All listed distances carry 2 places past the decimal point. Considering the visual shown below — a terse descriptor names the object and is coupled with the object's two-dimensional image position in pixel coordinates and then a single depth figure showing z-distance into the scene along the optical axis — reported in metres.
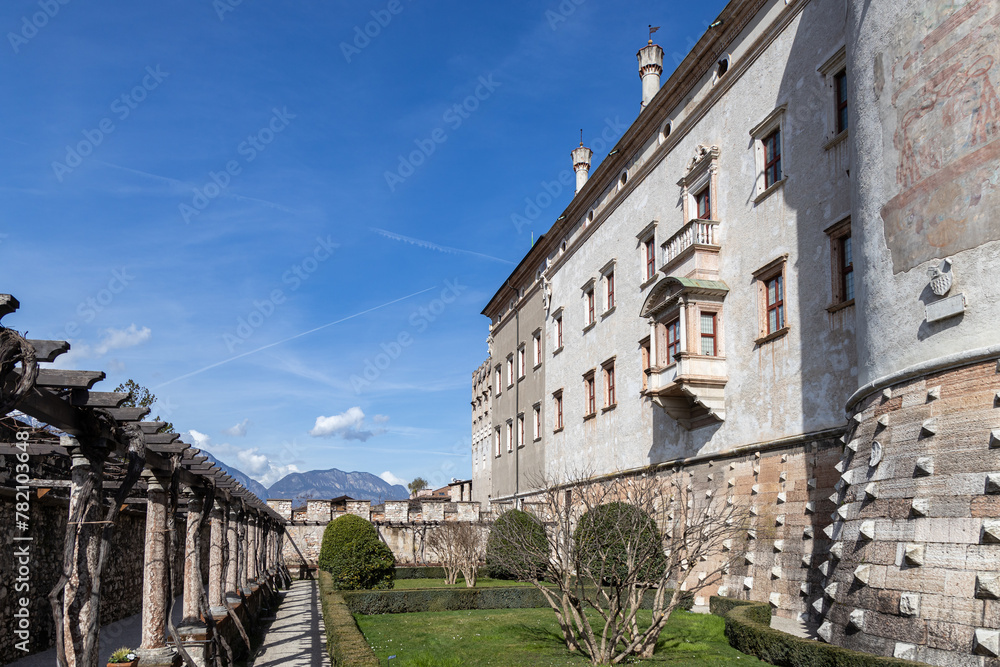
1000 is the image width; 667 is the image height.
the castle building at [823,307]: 9.41
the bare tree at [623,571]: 11.48
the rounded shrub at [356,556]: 22.95
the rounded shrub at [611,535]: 16.52
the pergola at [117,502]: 5.61
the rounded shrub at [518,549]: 12.47
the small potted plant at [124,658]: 7.59
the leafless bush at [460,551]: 26.67
